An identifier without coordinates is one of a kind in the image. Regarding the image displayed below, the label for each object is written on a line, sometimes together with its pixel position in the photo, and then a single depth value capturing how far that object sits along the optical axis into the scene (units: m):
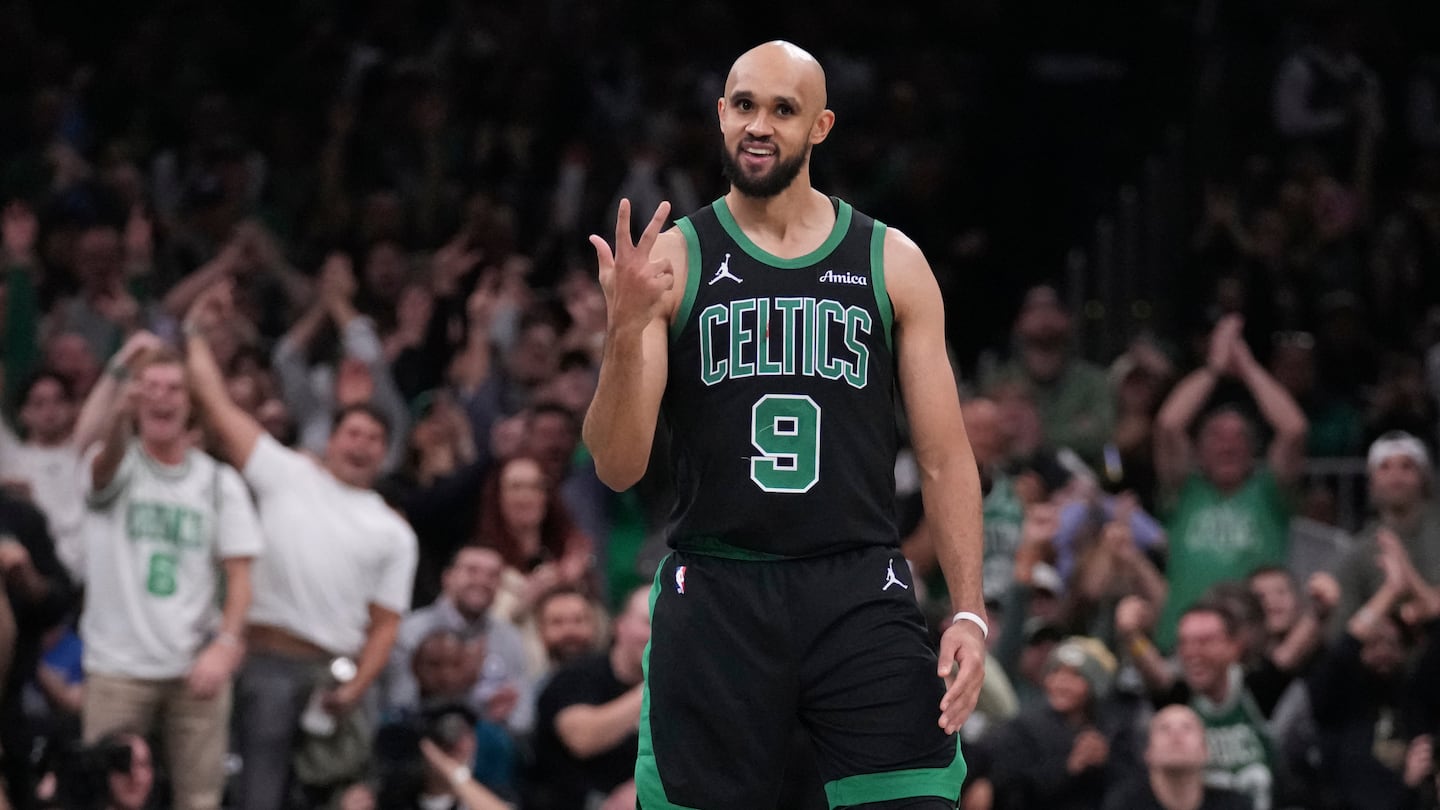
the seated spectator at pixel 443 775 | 16.80
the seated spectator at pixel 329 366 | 22.17
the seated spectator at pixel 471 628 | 18.41
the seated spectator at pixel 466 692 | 17.56
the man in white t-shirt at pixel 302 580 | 17.61
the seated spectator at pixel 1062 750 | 18.05
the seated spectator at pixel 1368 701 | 18.98
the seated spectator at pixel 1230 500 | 21.12
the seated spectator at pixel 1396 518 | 20.56
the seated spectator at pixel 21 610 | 17.33
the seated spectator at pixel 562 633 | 18.27
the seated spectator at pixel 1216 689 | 18.56
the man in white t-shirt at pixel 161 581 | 16.97
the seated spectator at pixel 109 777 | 15.85
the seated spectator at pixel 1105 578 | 20.44
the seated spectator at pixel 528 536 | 19.41
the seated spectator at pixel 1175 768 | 17.53
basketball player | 9.91
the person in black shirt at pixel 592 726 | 17.00
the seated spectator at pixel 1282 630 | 19.92
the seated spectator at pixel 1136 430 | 22.69
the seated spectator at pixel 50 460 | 19.47
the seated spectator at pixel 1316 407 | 23.94
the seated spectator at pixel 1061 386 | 23.00
